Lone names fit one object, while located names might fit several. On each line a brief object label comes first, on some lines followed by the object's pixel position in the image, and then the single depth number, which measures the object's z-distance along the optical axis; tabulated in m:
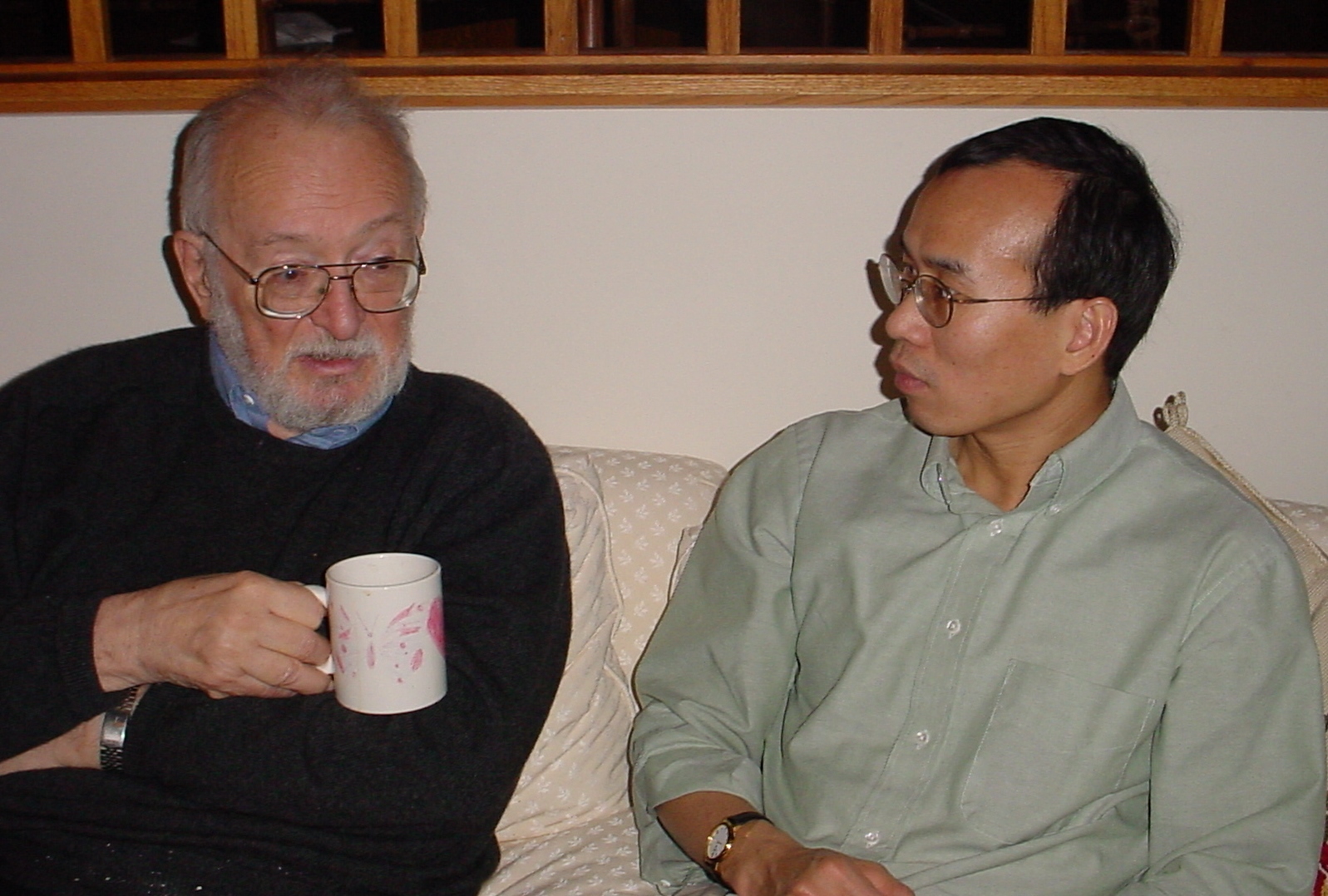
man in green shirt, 1.47
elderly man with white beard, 1.49
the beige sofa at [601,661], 1.88
